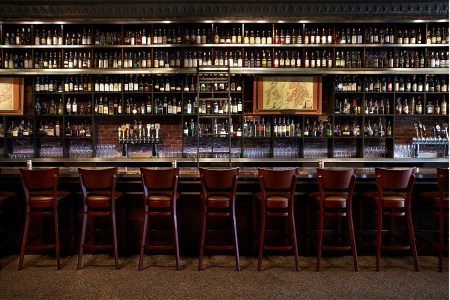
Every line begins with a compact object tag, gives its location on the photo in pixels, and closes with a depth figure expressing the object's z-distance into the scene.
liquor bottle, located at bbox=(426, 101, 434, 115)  6.94
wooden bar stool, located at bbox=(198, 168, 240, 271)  3.93
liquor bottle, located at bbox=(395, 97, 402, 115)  6.98
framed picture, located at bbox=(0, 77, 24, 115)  6.88
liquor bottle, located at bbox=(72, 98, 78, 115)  6.88
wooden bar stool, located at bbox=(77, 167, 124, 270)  3.95
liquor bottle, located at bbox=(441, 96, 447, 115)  6.97
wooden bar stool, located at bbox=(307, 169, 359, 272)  3.91
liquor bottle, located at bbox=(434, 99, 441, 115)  6.89
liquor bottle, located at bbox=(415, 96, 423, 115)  6.99
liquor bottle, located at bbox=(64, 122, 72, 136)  6.91
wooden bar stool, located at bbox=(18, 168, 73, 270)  3.94
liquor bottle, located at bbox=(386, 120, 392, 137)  6.89
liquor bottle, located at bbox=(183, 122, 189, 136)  6.88
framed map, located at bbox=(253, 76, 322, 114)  6.88
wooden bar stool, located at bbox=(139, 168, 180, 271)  3.94
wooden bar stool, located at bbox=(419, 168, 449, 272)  4.01
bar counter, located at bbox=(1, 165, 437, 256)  4.39
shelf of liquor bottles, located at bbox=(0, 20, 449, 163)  6.77
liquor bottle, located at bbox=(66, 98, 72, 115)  6.91
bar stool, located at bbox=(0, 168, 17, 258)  4.39
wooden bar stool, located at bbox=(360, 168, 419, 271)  3.96
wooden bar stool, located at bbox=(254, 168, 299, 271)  3.90
